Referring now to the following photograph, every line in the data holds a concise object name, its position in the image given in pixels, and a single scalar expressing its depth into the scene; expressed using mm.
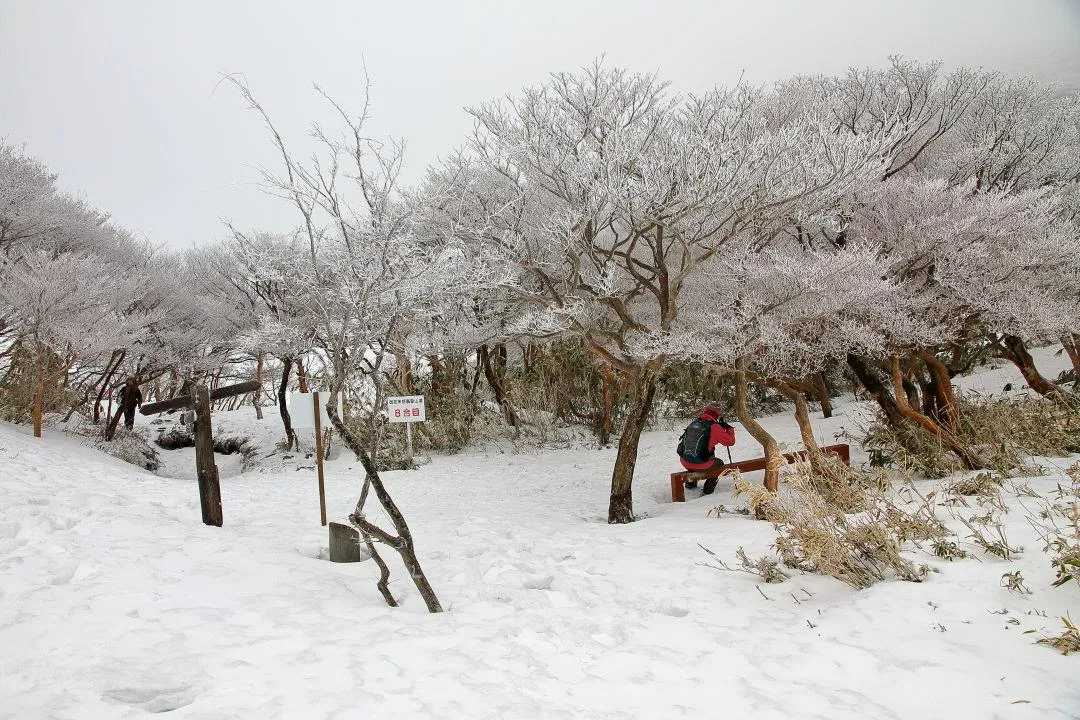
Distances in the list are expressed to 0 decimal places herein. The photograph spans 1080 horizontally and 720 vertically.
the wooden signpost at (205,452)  5902
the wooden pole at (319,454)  6520
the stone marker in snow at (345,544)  4938
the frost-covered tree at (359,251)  3887
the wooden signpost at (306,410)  7027
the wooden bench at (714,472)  7902
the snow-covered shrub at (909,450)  6422
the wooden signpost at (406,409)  11281
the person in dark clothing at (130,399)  16139
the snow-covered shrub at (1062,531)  3316
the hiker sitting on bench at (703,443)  7945
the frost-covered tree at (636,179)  6594
